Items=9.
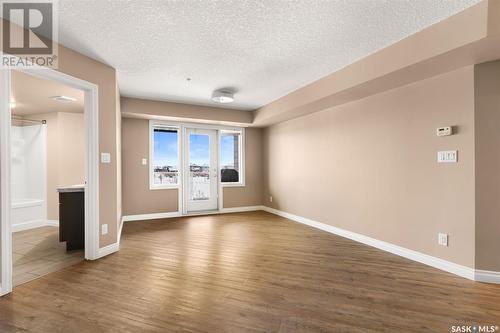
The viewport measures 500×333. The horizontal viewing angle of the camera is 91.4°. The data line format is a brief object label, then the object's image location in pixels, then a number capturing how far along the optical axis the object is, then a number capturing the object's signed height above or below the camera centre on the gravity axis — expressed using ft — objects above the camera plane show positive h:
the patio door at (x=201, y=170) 20.53 -0.42
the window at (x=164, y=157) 19.35 +0.69
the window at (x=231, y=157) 21.98 +0.74
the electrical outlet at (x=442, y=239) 9.43 -2.94
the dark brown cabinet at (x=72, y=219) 11.98 -2.64
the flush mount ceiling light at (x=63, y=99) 14.04 +3.97
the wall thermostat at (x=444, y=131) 9.22 +1.27
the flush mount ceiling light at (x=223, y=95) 15.01 +4.32
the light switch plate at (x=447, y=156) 9.16 +0.29
